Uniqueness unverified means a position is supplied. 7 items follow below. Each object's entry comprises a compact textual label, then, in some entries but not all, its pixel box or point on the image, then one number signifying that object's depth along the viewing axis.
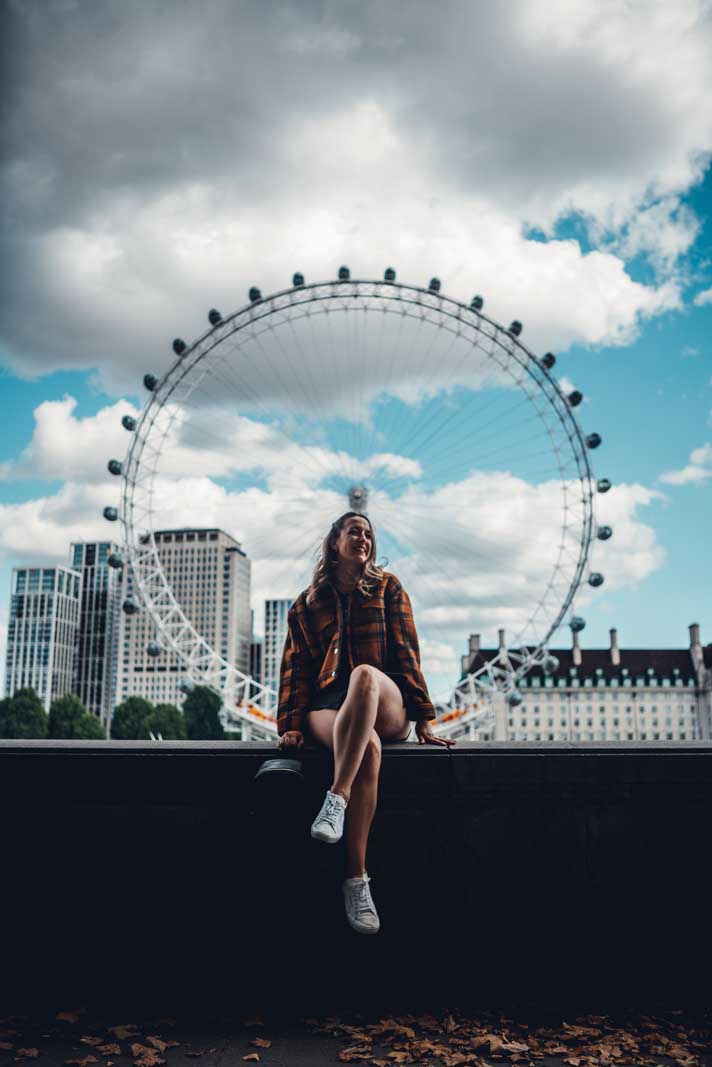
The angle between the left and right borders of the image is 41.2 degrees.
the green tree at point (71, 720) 77.38
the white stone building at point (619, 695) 118.00
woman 4.54
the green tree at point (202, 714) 81.75
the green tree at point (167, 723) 83.06
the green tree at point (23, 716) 77.44
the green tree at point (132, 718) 85.88
